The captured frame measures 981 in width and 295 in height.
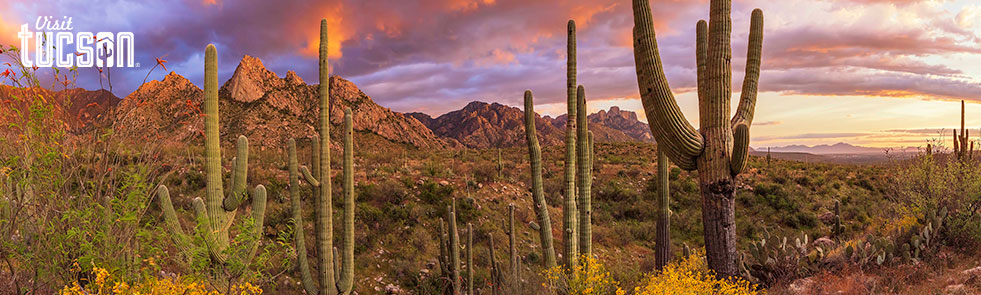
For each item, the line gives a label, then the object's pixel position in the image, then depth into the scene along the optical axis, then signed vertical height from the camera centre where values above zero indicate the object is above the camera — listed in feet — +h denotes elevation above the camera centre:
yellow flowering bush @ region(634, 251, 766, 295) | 18.98 -6.23
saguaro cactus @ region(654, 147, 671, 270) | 31.13 -5.71
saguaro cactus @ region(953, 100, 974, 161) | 48.34 -0.25
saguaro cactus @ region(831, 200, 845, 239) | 37.86 -7.04
